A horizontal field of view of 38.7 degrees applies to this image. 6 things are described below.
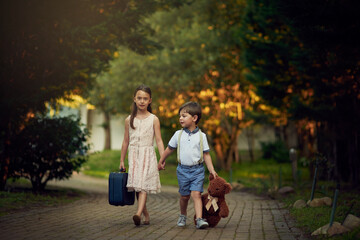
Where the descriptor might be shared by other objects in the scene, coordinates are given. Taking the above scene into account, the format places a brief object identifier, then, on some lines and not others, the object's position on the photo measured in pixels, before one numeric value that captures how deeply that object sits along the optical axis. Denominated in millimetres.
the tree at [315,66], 8242
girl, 7277
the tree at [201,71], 21641
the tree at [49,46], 10672
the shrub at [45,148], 11750
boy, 6961
